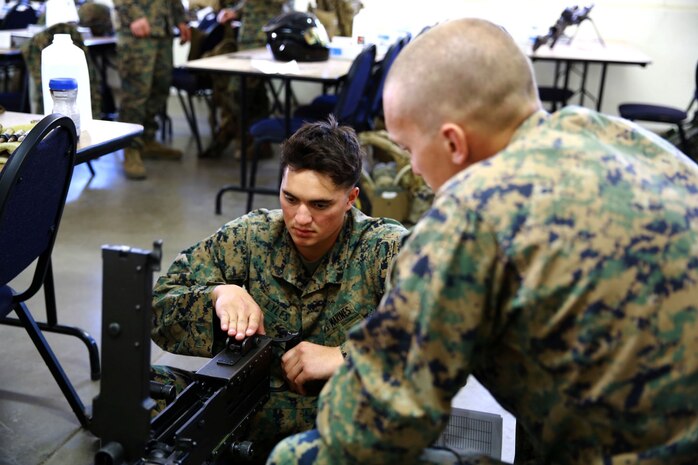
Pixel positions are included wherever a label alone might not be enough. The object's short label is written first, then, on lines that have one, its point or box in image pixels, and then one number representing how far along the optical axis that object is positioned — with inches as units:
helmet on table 179.9
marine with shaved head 38.2
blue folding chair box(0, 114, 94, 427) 73.6
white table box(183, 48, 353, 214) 163.0
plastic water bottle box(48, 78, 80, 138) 91.0
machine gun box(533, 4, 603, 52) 235.1
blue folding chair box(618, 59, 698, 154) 217.6
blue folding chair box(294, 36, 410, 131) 180.9
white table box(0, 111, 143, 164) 88.9
